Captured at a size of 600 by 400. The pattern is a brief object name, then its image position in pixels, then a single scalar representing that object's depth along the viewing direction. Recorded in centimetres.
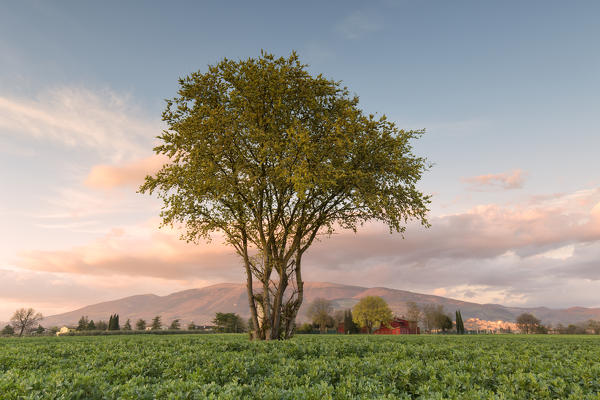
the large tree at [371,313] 11788
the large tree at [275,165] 2372
